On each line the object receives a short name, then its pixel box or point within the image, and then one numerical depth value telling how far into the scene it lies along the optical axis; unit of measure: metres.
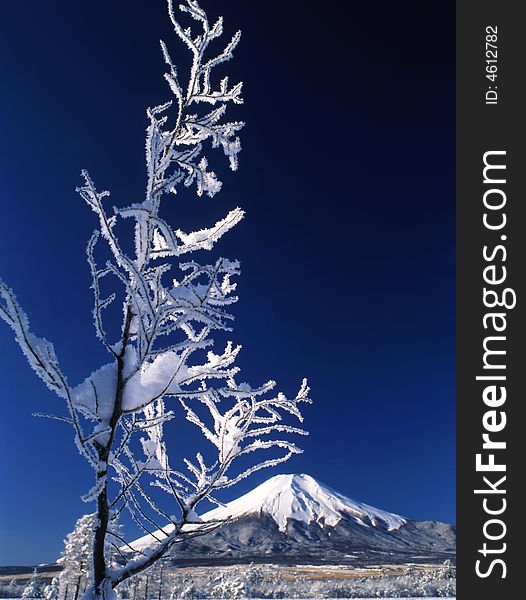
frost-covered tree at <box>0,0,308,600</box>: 2.57
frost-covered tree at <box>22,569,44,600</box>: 66.93
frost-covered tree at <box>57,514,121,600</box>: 34.45
